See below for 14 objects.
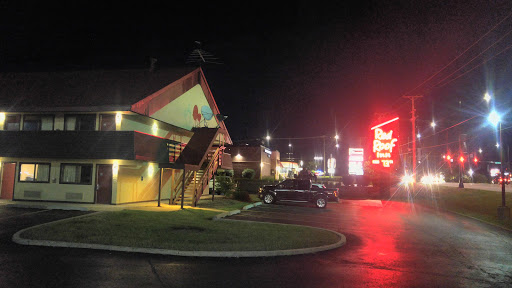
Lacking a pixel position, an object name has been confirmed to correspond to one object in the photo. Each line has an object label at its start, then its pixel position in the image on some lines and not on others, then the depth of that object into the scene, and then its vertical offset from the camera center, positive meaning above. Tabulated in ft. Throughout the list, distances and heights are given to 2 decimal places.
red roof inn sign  111.96 +11.65
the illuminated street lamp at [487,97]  67.00 +16.12
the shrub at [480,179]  159.22 +0.10
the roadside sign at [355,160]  165.99 +8.20
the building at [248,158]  163.84 +8.16
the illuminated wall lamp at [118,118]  62.34 +9.94
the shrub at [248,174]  148.87 +0.55
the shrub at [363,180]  134.64 -1.12
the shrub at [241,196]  82.43 -5.01
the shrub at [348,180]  135.89 -1.22
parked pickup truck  77.92 -3.85
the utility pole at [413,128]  121.70 +18.07
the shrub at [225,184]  84.94 -2.29
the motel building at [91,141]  61.26 +5.96
